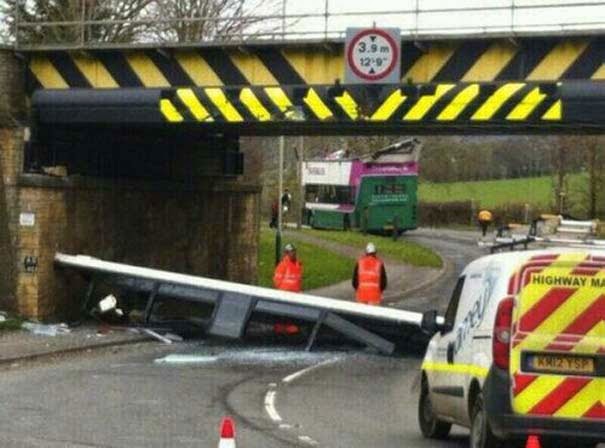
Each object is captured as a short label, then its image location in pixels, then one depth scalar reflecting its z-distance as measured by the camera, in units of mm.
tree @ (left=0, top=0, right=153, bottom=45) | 38844
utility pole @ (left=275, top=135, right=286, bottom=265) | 43656
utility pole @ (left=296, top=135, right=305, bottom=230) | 68562
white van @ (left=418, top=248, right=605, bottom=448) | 11156
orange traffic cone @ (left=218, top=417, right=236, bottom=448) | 8812
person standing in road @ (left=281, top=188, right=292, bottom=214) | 69031
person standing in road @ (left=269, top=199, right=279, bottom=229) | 67375
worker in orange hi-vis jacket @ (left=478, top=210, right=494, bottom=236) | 72438
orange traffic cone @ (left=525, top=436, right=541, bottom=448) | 9277
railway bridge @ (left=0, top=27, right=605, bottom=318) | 22484
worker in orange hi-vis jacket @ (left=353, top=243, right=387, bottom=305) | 27266
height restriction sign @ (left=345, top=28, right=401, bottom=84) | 22703
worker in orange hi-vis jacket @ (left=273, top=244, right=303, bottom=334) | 29136
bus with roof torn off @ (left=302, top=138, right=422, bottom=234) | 66688
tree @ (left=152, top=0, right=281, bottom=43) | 37875
